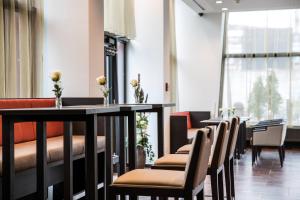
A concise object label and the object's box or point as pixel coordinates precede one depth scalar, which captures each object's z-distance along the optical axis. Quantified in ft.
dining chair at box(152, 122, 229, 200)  11.01
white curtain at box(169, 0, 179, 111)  30.51
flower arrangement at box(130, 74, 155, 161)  23.61
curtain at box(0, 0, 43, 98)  15.51
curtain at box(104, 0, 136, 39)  22.12
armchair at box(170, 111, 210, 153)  24.98
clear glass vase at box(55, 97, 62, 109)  10.85
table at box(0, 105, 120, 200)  9.25
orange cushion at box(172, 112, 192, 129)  30.86
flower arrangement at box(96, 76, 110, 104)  12.96
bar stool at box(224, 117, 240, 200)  13.57
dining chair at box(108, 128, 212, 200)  8.46
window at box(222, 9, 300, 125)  34.53
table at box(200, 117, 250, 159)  27.73
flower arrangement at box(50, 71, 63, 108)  11.15
